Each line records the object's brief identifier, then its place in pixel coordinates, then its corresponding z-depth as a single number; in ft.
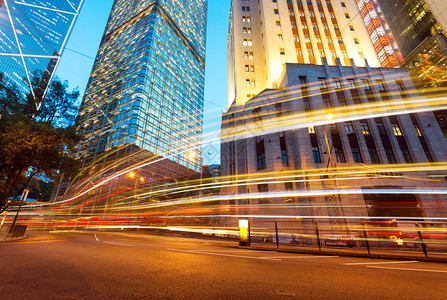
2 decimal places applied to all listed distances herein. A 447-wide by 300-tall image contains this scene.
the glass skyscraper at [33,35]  152.56
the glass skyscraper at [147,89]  163.63
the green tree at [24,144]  49.19
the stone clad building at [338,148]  76.28
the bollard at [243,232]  40.14
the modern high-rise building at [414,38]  106.42
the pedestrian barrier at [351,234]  47.78
